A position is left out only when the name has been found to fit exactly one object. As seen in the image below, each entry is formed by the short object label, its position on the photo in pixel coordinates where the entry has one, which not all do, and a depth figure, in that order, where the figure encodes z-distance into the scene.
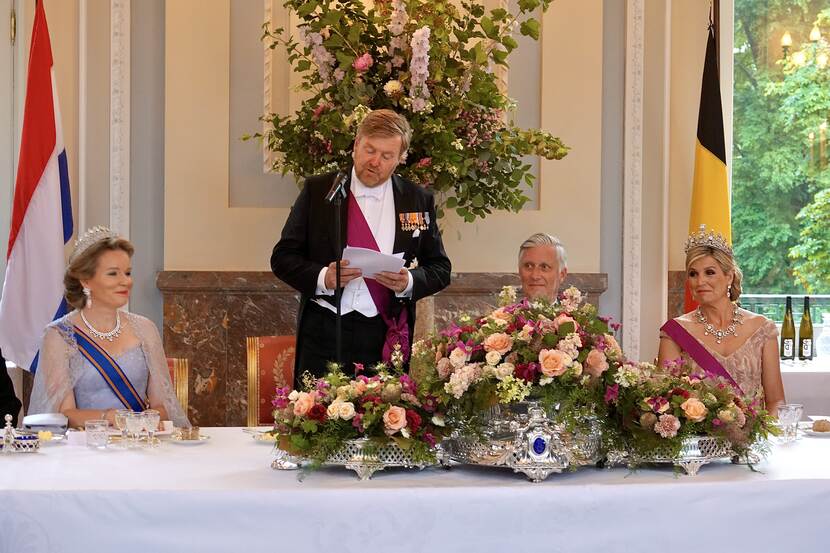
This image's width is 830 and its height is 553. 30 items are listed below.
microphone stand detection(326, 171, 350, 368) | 5.15
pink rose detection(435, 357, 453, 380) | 4.40
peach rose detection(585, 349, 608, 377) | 4.29
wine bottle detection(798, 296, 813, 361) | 9.48
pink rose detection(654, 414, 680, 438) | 4.37
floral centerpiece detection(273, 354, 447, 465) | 4.29
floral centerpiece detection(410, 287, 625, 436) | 4.24
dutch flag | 8.28
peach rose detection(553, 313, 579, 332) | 4.35
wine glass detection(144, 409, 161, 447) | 4.96
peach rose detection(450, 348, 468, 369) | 4.33
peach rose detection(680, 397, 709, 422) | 4.42
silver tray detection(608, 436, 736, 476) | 4.43
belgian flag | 9.44
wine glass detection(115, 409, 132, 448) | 4.96
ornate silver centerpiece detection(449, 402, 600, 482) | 4.27
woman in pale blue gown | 6.40
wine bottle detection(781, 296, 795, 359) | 9.50
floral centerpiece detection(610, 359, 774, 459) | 4.41
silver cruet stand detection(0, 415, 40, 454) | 4.80
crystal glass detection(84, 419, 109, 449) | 4.93
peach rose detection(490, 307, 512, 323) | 4.44
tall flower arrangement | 7.28
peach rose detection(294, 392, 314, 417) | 4.31
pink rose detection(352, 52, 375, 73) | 7.25
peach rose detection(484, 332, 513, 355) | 4.29
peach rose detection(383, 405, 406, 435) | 4.27
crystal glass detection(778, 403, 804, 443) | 5.27
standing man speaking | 6.81
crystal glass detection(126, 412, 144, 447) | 4.93
